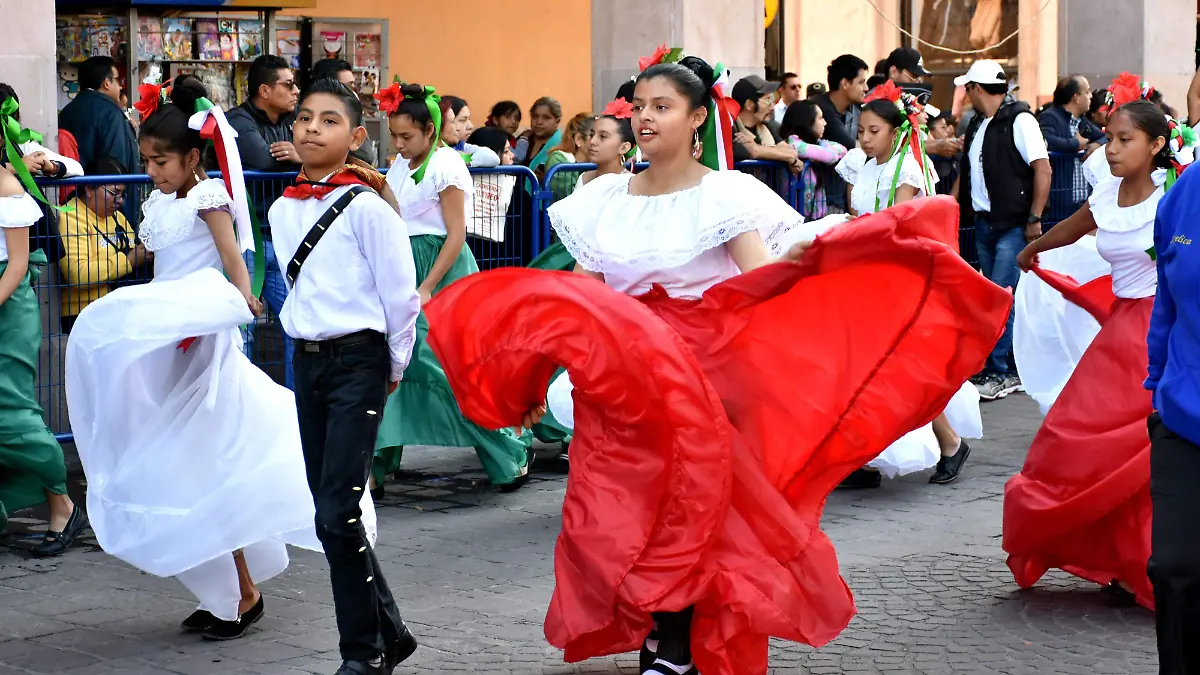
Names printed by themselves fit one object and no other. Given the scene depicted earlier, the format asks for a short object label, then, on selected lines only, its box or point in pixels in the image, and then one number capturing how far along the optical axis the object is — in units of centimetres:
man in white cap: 1203
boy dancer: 525
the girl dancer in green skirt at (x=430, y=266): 853
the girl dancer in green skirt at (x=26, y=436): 745
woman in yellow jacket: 884
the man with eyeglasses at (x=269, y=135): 945
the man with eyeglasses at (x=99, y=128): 1088
